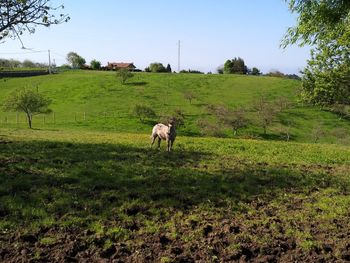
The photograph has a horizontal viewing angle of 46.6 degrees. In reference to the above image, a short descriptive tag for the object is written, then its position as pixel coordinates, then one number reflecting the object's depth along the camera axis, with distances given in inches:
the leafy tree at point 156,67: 5821.9
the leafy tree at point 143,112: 3073.3
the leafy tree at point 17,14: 711.7
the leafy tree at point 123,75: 4483.3
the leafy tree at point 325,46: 638.5
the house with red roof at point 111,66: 7076.8
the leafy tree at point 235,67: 5935.0
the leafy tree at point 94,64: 6889.8
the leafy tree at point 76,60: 7457.7
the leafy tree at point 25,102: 2731.3
